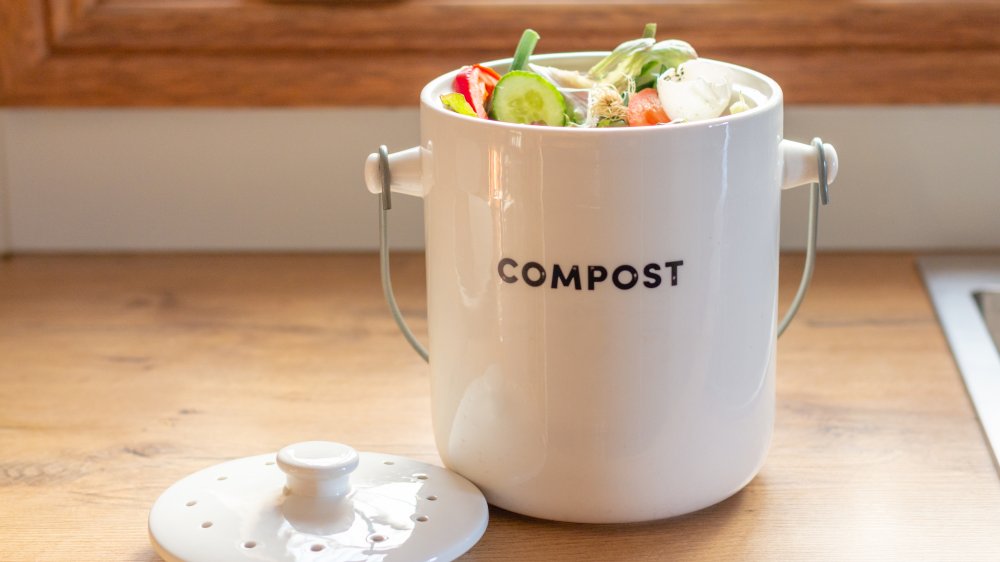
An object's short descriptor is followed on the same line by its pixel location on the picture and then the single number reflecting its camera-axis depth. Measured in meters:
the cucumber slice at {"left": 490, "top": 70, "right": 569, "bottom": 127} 1.16
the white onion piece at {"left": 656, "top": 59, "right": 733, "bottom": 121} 1.15
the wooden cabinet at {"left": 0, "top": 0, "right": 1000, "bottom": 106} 1.53
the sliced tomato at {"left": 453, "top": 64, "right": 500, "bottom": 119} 1.18
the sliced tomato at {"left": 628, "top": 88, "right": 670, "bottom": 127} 1.16
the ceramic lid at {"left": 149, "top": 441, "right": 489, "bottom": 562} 1.12
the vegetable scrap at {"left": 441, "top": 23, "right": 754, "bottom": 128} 1.16
